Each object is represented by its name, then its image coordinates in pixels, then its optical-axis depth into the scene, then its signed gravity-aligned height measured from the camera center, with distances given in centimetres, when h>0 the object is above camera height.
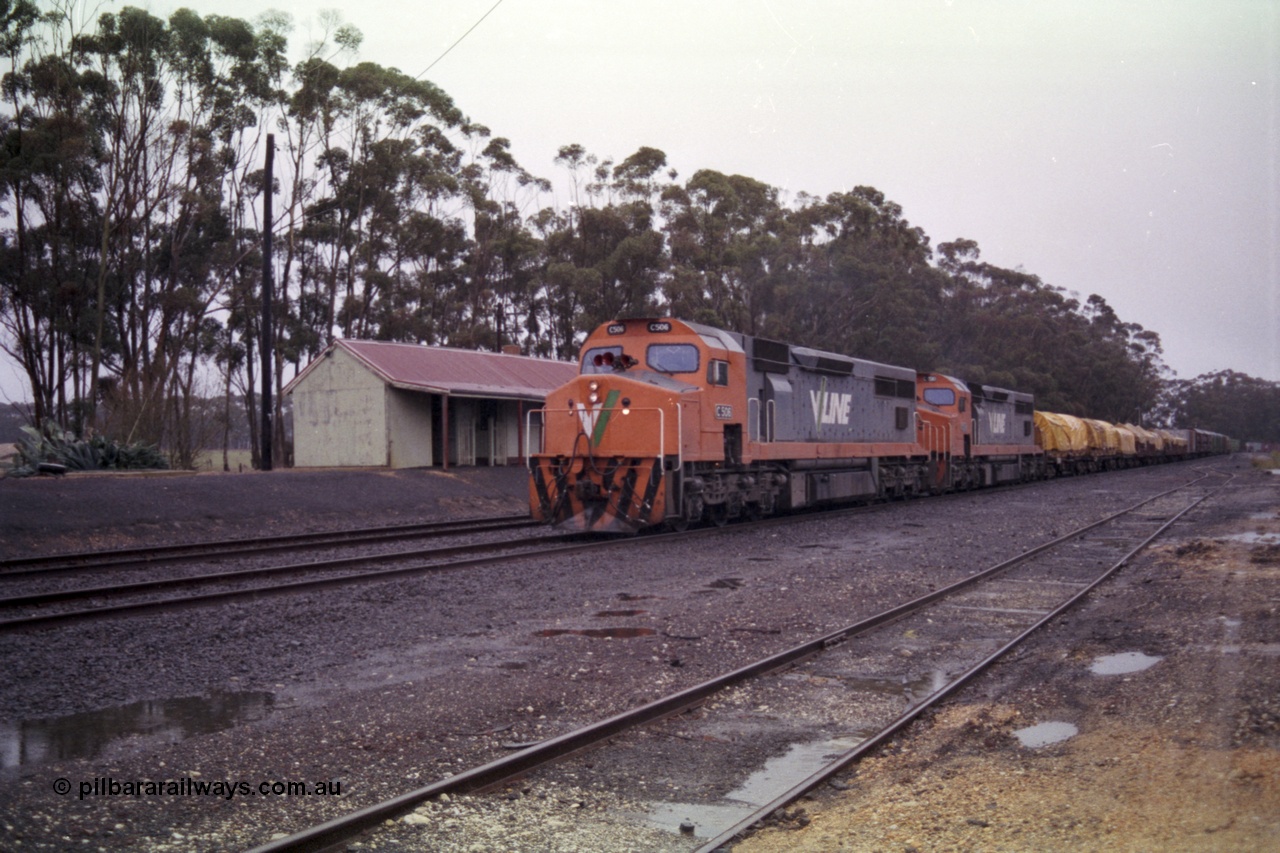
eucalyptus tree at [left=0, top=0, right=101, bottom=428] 3475 +896
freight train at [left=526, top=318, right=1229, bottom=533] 1521 +37
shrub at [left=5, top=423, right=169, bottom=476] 2291 +34
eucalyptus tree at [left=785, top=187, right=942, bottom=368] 5234 +788
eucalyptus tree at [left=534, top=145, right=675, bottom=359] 4669 +935
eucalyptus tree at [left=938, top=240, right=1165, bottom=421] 7112 +738
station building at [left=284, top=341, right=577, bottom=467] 3062 +162
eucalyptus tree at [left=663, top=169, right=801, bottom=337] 4831 +957
